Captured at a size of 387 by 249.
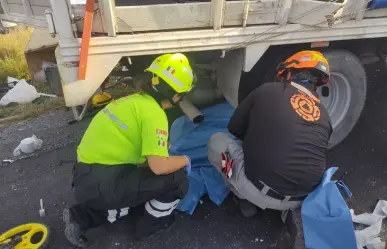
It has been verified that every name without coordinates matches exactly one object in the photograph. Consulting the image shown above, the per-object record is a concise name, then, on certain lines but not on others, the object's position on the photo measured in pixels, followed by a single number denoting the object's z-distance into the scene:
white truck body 2.31
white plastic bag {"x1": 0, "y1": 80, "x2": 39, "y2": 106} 5.20
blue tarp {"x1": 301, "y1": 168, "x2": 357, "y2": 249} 2.25
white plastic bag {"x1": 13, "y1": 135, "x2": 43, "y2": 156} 3.86
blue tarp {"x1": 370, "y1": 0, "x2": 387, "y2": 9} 2.69
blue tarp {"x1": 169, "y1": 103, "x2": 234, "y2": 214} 3.03
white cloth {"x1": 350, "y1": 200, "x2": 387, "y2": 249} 2.42
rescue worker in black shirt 2.38
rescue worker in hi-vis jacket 2.40
